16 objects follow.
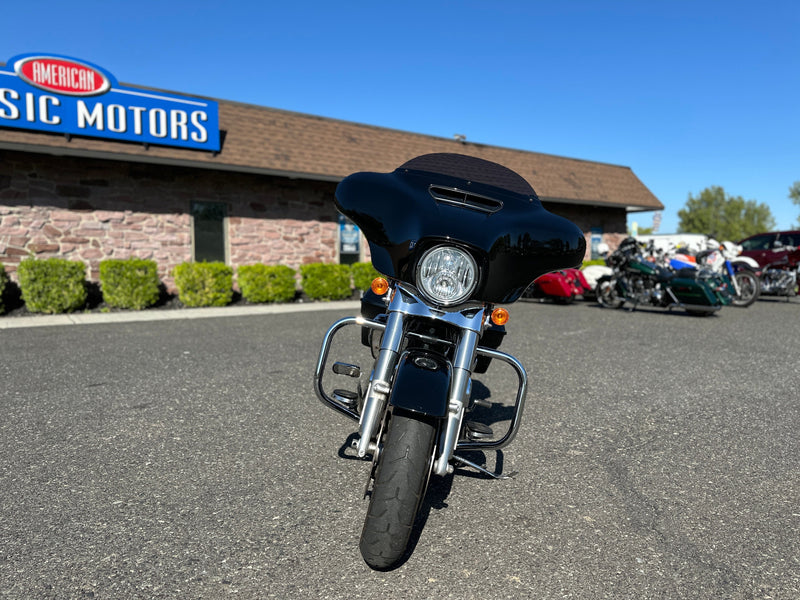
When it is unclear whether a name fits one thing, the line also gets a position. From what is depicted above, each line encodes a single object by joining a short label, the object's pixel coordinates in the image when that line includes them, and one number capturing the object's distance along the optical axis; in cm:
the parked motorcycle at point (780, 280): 1371
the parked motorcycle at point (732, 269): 1227
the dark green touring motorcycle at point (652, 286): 1015
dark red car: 1472
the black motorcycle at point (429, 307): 226
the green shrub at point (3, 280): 983
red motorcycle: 1232
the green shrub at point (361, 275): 1364
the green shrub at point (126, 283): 1070
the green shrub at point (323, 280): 1288
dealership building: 1052
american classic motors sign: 1012
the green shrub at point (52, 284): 988
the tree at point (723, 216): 7638
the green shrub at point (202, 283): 1145
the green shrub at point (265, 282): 1208
